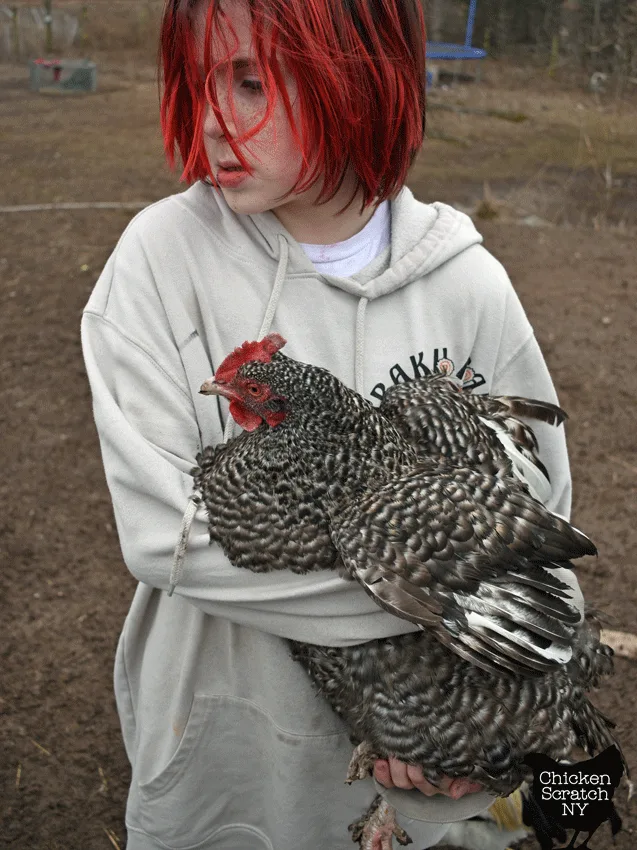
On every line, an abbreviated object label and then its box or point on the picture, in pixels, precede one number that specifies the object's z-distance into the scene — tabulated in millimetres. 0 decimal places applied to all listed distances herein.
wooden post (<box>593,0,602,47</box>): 9406
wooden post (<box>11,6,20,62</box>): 11266
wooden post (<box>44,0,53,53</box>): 11328
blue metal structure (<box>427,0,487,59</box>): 9516
